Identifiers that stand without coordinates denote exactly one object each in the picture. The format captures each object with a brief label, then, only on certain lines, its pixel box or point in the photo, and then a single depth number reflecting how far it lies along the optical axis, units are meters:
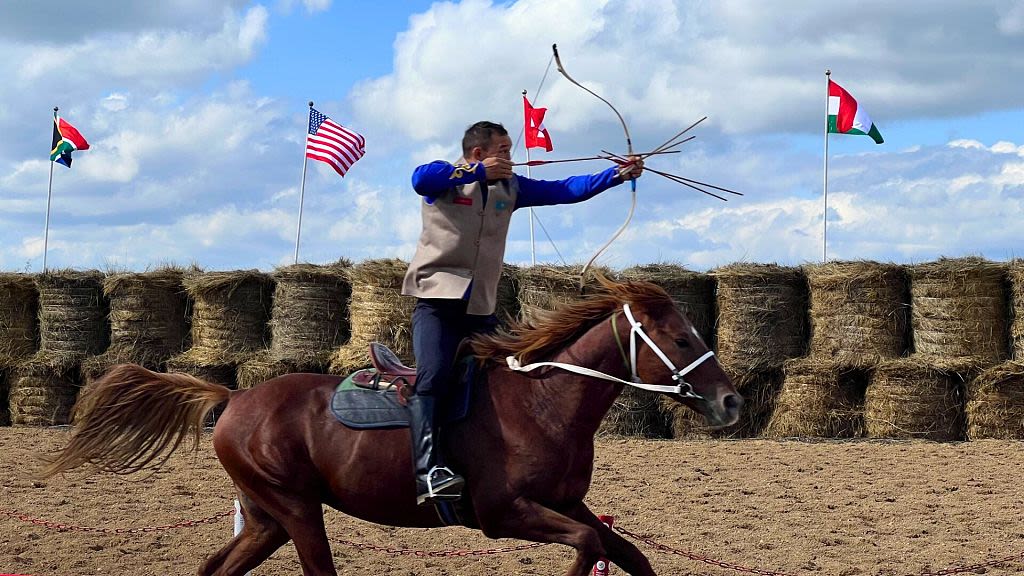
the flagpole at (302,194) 16.23
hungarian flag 15.83
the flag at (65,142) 18.25
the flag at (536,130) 16.12
